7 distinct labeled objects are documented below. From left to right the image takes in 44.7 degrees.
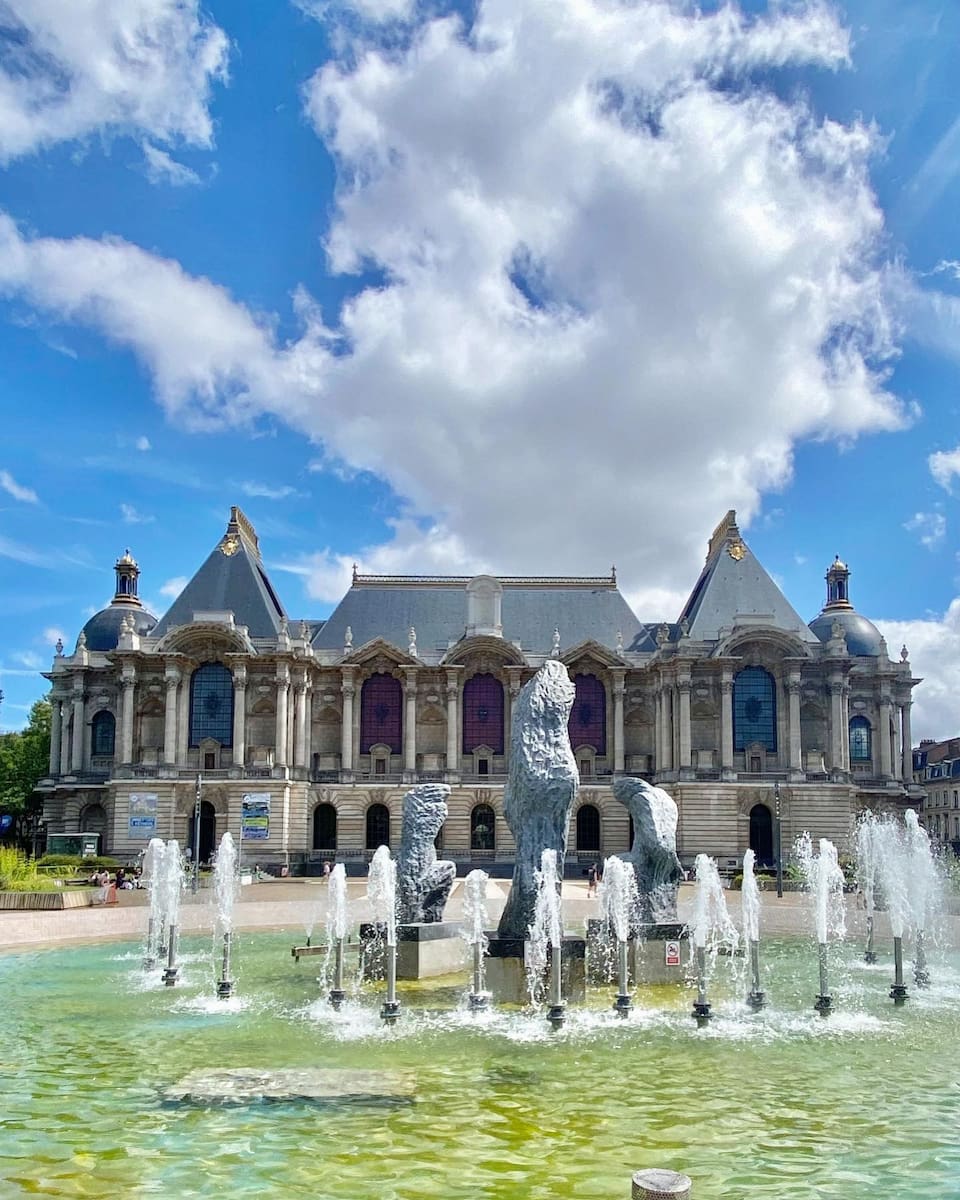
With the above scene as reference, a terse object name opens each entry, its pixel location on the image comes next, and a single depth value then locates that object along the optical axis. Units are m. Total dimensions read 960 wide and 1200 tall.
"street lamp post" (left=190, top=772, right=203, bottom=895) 49.09
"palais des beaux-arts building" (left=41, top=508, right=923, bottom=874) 70.06
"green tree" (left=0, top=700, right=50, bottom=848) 86.94
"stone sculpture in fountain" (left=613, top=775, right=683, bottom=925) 26.67
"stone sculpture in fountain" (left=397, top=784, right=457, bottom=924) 27.45
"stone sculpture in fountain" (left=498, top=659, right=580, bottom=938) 24.91
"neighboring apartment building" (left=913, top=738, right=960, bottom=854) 103.31
